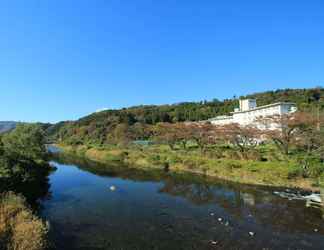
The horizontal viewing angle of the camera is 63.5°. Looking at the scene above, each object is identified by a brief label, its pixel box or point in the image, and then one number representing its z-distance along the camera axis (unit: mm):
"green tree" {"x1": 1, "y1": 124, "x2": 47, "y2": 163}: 19556
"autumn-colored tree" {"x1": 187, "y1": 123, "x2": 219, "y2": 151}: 38447
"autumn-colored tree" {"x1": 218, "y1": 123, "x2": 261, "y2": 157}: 32500
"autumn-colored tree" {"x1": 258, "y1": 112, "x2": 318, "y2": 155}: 27484
